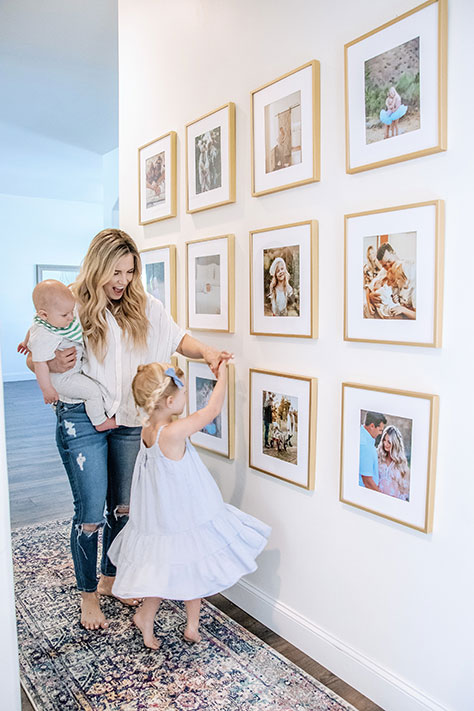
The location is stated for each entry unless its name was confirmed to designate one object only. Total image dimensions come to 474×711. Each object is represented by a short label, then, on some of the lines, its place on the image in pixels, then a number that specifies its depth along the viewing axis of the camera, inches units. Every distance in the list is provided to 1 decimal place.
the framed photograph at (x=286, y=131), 71.6
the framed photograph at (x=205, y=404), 90.6
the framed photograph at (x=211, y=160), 86.5
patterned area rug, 68.4
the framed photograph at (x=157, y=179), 101.6
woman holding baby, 83.4
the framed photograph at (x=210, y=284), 89.0
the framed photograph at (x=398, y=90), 56.0
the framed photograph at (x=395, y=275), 57.9
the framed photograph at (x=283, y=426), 75.9
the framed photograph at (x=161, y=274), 103.8
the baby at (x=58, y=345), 78.0
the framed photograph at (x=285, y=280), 73.6
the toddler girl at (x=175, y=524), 75.1
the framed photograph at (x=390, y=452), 60.1
